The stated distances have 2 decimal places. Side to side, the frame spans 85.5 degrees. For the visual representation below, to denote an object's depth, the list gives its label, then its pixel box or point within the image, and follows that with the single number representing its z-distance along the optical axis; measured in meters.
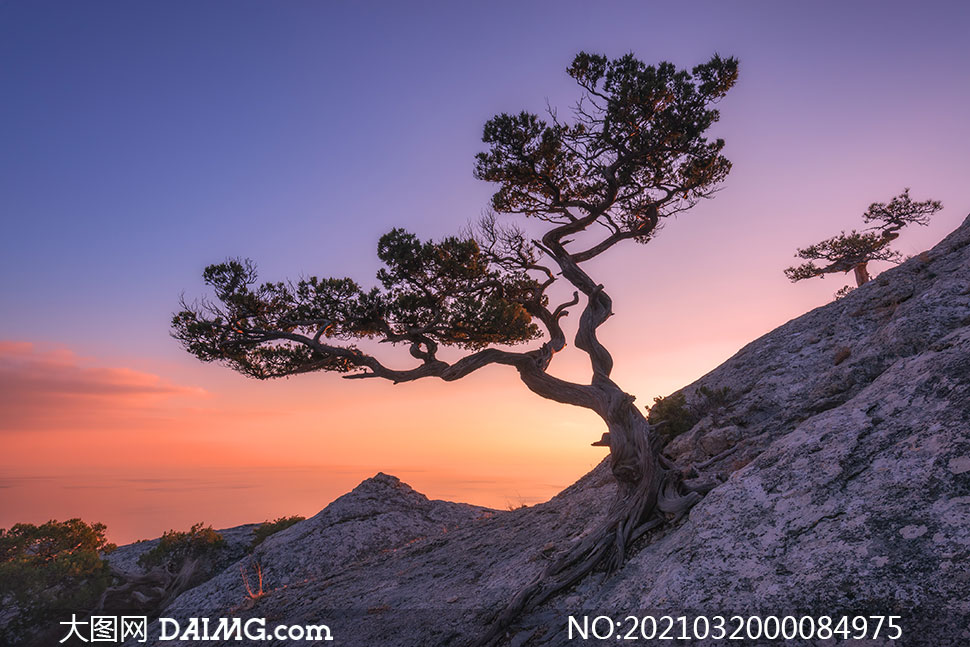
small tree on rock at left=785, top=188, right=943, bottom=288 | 31.33
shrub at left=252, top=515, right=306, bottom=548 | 24.31
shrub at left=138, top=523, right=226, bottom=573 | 21.83
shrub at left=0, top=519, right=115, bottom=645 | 17.62
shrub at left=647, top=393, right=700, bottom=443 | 15.39
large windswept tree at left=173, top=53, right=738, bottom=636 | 13.80
